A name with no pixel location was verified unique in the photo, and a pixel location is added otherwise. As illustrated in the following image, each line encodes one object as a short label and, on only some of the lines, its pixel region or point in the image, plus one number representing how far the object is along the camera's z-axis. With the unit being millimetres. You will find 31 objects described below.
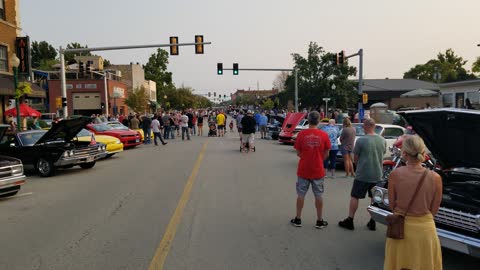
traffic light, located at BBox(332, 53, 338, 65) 28259
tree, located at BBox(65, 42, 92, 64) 93450
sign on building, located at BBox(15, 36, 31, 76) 25984
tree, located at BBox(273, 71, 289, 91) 89781
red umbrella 23594
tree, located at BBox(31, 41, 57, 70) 95419
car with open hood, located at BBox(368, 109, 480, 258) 4293
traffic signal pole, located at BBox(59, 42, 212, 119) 24156
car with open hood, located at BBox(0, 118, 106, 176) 12375
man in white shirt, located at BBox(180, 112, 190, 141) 25642
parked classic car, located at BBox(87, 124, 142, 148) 19406
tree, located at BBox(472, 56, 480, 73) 56306
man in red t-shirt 6367
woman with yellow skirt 3496
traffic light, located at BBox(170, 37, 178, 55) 25853
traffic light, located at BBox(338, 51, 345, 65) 27688
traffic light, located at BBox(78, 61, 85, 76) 29500
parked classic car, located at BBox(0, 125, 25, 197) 8906
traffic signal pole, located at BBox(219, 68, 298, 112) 36312
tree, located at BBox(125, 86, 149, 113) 58156
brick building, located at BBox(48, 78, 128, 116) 54406
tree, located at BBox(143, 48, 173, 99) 96581
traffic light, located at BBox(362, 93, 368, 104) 27220
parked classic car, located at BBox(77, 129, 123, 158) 16172
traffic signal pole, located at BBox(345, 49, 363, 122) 26788
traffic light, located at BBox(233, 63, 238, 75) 35250
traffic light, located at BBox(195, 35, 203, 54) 25688
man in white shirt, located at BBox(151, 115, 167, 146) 22341
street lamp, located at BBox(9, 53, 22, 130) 18906
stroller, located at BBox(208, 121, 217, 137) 29297
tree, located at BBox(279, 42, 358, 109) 49469
